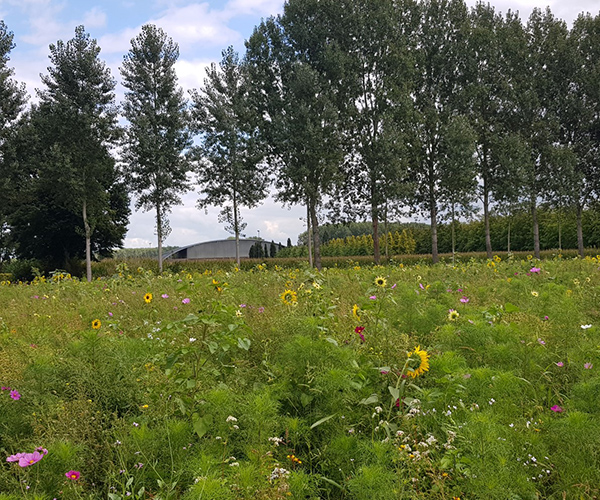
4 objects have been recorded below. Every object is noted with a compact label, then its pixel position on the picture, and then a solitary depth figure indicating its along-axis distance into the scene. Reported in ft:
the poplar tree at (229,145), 79.30
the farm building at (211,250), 178.69
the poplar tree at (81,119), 77.30
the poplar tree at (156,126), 81.87
